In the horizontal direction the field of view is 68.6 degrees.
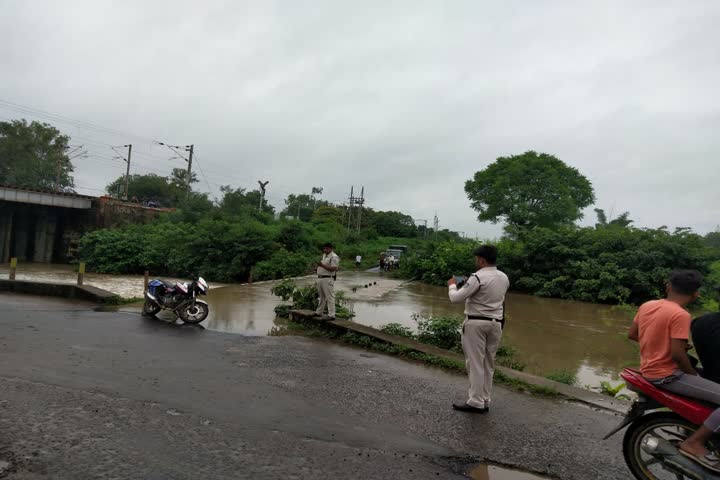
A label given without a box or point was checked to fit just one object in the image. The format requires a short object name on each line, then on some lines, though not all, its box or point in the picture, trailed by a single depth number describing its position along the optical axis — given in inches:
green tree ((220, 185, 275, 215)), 1619.1
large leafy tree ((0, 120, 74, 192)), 2435.9
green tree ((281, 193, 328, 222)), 3435.0
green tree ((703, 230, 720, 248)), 2027.1
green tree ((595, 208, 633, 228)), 2024.4
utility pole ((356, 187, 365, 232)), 2718.8
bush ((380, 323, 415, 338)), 378.0
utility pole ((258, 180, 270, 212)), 2036.2
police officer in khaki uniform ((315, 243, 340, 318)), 394.0
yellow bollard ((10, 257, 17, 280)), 650.0
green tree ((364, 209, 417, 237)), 2952.8
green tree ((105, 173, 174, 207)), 2982.3
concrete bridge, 1711.4
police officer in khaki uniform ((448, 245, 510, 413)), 205.9
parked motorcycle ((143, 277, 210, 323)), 431.2
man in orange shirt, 137.2
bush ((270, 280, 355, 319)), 457.5
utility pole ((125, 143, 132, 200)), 2189.0
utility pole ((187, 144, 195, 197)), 1719.5
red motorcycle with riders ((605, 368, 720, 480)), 138.9
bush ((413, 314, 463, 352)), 364.2
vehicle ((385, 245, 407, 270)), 1696.6
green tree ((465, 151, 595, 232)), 1940.2
